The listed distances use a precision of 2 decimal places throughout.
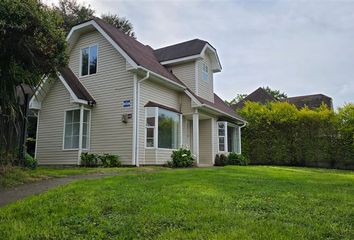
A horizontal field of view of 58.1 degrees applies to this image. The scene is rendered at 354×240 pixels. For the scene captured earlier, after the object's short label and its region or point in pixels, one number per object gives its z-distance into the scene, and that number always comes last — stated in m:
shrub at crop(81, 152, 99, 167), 13.52
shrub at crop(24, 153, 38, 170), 10.05
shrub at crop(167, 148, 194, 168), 14.30
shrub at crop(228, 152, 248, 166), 18.41
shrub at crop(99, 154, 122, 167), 13.05
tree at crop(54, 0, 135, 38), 27.26
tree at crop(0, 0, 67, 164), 7.55
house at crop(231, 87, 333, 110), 33.92
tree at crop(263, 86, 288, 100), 56.74
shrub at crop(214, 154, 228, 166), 17.91
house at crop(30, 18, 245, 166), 13.50
